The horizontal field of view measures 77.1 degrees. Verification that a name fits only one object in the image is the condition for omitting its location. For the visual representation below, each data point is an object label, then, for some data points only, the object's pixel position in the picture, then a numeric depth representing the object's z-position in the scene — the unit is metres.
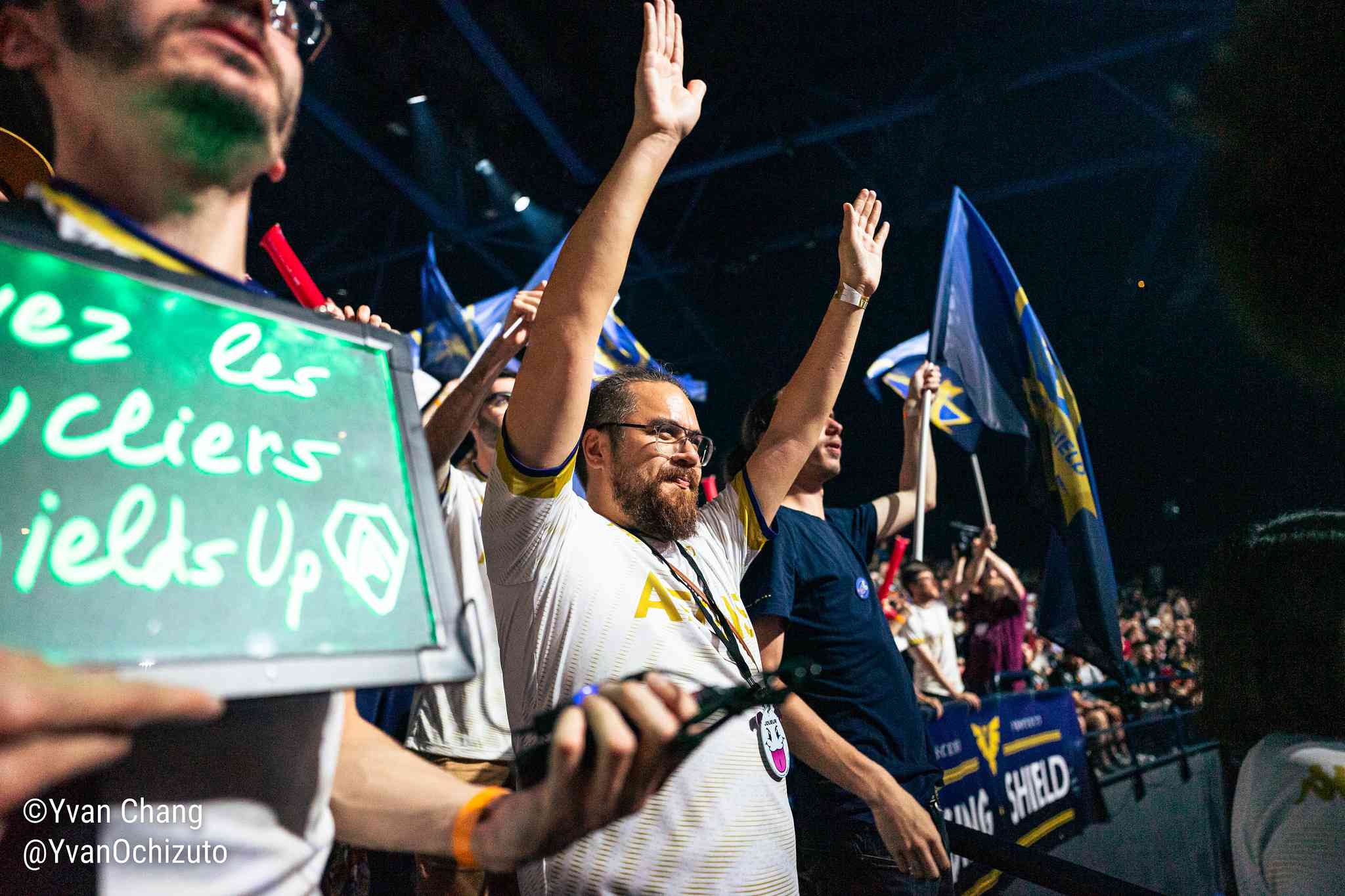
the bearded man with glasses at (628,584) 1.29
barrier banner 3.79
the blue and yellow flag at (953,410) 4.91
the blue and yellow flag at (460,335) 4.54
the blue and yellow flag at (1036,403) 3.29
